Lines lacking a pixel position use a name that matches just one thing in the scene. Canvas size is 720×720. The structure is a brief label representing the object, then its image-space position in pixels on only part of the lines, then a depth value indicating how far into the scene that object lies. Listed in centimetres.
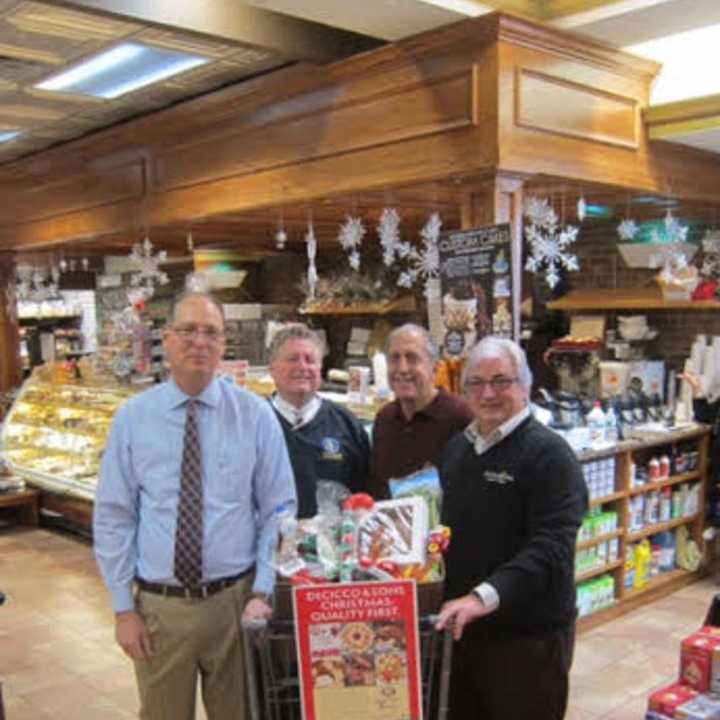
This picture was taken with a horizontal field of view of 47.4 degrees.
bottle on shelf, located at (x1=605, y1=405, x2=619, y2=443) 500
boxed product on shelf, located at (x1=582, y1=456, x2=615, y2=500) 478
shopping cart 187
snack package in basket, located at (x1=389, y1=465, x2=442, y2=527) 220
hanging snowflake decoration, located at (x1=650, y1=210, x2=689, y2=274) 557
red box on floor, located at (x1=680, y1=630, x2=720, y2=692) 297
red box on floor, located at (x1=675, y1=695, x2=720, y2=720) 278
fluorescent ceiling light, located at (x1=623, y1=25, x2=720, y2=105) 444
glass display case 677
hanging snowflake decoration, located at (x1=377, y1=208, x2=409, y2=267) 487
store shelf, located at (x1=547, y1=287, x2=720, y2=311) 620
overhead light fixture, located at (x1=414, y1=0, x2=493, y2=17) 356
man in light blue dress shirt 241
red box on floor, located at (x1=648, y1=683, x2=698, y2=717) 284
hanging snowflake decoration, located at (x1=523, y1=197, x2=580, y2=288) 448
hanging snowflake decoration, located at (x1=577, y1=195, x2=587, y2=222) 451
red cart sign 179
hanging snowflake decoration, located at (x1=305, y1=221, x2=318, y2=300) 525
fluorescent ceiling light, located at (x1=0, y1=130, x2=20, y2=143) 641
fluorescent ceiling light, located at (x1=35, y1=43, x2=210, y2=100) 448
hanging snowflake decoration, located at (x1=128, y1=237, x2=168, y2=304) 717
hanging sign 383
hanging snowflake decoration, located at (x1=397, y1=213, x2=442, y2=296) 459
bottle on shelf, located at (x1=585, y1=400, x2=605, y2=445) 487
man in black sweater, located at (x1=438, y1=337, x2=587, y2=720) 213
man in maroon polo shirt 291
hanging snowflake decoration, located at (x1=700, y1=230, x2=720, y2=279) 627
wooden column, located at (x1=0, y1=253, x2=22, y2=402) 875
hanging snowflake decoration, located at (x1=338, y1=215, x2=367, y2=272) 509
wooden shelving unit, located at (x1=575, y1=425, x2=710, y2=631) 486
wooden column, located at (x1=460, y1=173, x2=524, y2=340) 387
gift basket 191
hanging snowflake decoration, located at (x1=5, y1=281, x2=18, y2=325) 884
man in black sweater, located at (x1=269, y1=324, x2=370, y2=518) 298
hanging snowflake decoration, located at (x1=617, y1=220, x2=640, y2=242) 493
